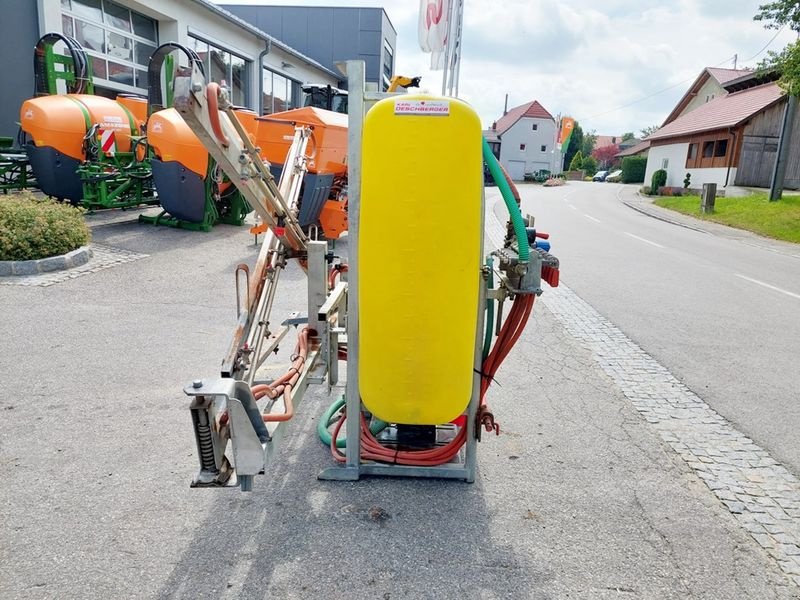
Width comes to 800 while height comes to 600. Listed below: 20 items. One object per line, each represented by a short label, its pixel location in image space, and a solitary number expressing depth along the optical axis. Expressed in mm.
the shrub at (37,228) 6980
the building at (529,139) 68750
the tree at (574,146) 81562
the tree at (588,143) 96900
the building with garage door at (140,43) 12047
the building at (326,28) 34219
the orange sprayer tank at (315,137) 8297
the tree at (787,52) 16594
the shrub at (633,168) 55438
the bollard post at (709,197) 22516
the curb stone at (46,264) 6906
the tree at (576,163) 73500
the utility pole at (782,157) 20511
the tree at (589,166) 75000
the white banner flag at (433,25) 9641
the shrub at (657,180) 36156
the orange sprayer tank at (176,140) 8953
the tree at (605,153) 107875
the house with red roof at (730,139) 30328
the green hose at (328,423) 3467
